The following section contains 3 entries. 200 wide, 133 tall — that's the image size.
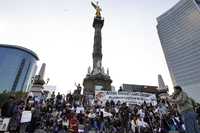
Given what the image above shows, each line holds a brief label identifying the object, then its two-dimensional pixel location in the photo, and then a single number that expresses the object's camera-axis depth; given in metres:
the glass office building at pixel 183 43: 57.93
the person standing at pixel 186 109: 3.17
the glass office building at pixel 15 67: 55.92
